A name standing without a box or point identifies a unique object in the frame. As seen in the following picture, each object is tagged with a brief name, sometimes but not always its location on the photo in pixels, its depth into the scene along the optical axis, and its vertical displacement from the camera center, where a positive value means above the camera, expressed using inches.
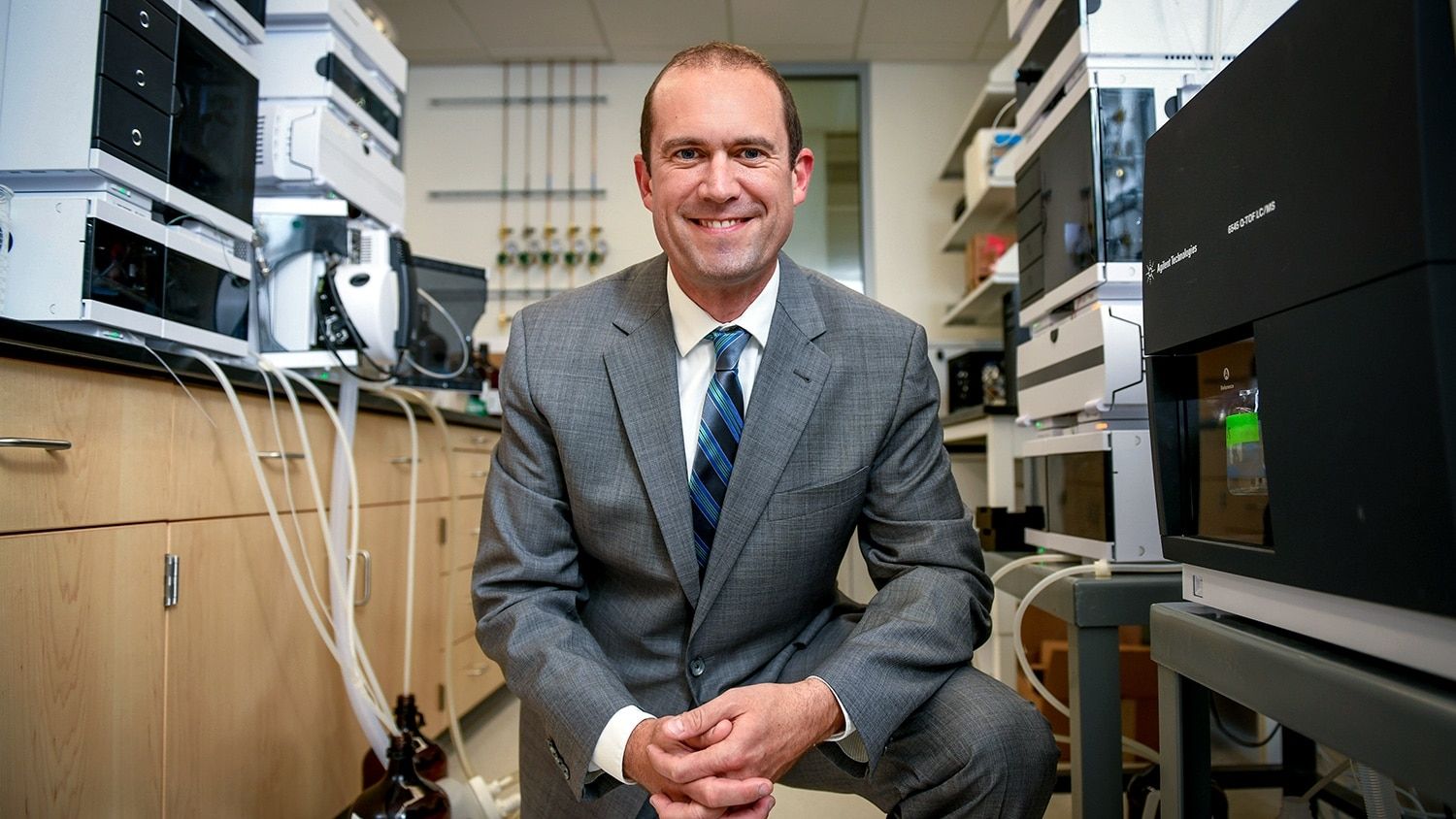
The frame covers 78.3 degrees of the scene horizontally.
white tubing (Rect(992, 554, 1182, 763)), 44.5 -6.9
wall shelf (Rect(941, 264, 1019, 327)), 125.7 +25.5
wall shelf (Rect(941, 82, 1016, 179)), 133.5 +54.6
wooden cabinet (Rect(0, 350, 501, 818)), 37.1 -8.1
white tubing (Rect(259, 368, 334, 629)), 53.6 -2.1
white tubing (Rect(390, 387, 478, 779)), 63.0 -11.4
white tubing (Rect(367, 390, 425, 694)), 63.6 -3.8
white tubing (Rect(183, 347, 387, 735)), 48.5 -3.6
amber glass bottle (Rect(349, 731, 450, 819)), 51.3 -19.7
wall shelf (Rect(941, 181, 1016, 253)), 130.4 +38.7
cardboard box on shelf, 138.7 +32.6
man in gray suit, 40.4 -1.5
